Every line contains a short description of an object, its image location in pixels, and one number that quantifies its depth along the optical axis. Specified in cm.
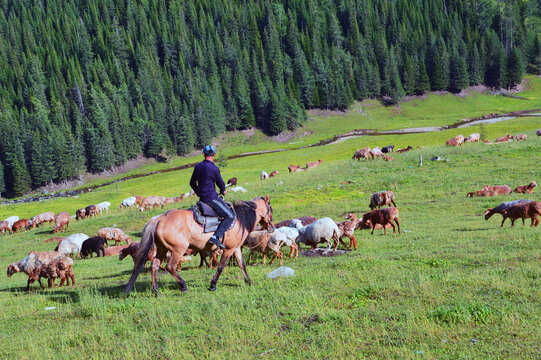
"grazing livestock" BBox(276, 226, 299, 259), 1766
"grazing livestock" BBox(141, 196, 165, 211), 4988
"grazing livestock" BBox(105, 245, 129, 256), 2673
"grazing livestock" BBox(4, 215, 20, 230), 4800
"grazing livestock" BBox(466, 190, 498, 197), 3055
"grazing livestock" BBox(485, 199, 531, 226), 2178
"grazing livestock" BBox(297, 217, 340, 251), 1878
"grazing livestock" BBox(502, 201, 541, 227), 1977
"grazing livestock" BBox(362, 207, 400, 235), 2242
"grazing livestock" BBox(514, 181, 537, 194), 2958
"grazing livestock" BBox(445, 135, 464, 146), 5459
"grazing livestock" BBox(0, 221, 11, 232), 4681
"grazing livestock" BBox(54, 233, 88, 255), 2667
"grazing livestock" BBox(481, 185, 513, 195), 3068
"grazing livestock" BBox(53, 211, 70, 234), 3881
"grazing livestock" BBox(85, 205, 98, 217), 4834
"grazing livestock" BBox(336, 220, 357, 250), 2002
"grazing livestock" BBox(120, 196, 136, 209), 5445
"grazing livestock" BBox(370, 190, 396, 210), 2994
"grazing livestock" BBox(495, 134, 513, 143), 5348
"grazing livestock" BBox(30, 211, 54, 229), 4559
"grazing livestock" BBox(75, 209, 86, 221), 4703
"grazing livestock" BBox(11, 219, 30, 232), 4528
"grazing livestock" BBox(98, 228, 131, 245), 2945
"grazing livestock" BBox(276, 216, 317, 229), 2332
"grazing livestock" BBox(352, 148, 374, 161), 5572
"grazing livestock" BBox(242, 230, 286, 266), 1706
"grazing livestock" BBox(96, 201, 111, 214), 5221
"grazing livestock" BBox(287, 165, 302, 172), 6191
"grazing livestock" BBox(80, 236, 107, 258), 2605
